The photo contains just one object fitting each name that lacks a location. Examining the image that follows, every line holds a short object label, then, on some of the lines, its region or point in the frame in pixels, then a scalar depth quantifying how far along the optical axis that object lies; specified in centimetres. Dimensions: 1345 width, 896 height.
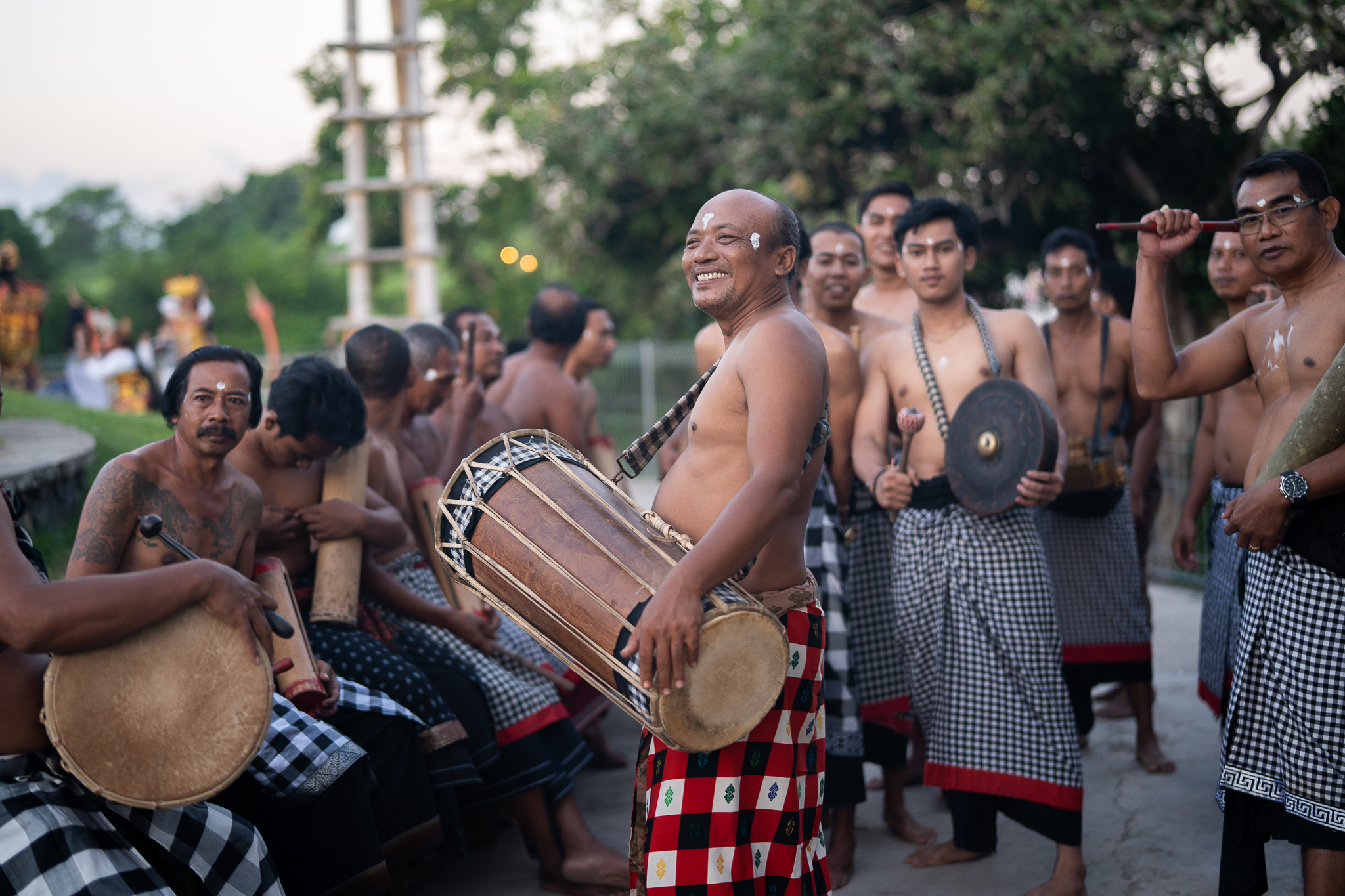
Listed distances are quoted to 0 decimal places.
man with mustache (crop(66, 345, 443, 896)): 310
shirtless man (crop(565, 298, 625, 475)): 643
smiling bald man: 250
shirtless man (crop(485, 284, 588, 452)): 582
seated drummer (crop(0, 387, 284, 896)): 232
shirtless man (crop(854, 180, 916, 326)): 525
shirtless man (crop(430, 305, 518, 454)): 552
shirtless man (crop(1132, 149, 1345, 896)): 309
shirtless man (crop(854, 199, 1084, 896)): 382
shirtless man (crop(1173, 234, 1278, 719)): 442
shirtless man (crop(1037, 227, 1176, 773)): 509
